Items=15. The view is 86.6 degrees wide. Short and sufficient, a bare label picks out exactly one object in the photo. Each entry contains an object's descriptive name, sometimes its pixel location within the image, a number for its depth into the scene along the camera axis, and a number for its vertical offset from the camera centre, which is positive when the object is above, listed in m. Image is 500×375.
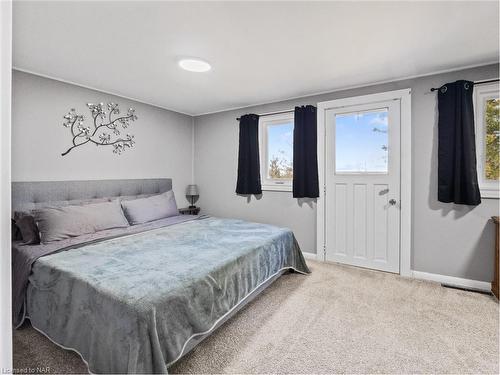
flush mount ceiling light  2.57 +1.21
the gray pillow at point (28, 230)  2.41 -0.40
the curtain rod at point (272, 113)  3.85 +1.10
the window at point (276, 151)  3.98 +0.54
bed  1.44 -0.66
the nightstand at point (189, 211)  4.50 -0.42
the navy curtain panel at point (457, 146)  2.66 +0.41
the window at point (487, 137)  2.68 +0.50
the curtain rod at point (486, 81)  2.62 +1.05
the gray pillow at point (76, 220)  2.47 -0.35
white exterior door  3.16 +0.03
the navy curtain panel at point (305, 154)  3.59 +0.44
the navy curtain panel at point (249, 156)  4.11 +0.48
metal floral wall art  3.17 +0.74
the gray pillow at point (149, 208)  3.31 -0.29
